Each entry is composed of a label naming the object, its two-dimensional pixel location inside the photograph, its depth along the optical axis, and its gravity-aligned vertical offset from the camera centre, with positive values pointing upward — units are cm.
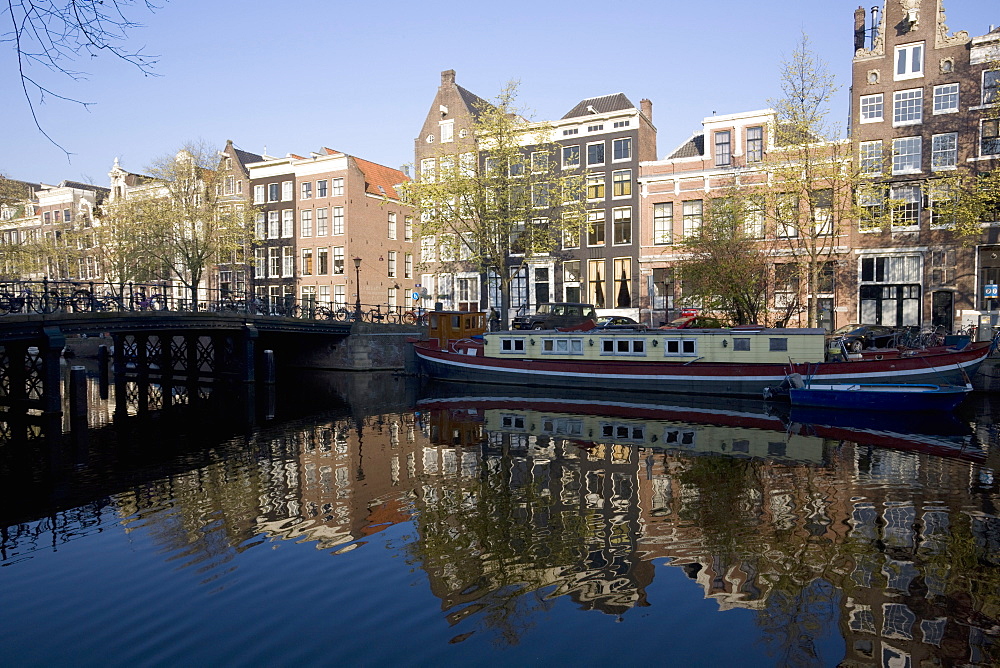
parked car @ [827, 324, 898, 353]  2812 -124
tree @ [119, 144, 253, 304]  4481 +649
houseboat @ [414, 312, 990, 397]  2406 -220
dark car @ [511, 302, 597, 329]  3781 -35
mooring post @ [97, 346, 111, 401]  3519 -285
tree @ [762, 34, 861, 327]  3181 +676
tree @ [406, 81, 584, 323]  3884 +690
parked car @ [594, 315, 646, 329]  3557 -75
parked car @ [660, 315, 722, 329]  3494 -71
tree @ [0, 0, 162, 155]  448 +193
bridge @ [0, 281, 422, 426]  2467 -108
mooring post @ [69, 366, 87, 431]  2456 -298
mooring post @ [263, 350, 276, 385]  3578 -295
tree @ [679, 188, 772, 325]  3384 +229
